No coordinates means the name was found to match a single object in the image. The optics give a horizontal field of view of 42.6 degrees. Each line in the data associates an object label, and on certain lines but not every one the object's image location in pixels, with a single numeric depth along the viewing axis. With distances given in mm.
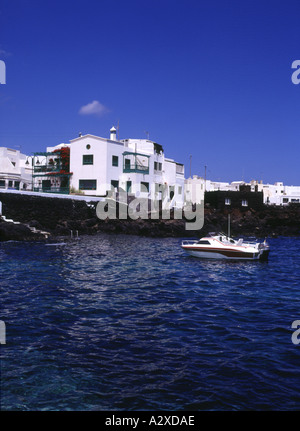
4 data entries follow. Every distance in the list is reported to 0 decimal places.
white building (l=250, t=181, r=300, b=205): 114500
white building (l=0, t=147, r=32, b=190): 65125
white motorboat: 32312
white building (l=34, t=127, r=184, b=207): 60719
